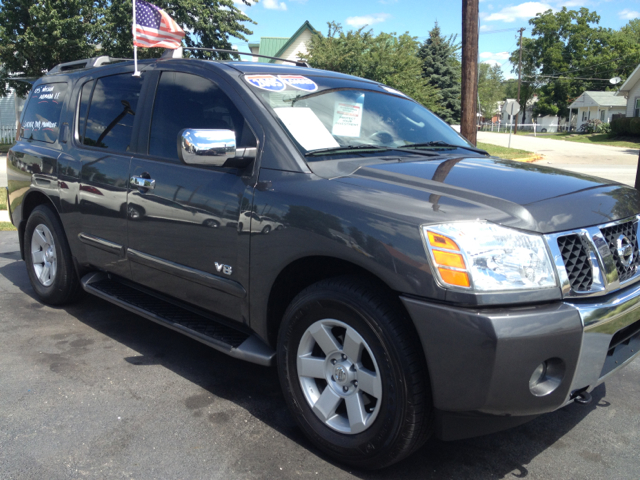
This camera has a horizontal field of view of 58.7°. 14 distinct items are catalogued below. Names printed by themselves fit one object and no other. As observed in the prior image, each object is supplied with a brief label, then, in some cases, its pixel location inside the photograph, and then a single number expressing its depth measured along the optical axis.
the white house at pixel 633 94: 48.38
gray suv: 2.17
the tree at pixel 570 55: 75.69
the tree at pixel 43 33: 24.61
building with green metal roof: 42.47
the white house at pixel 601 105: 63.84
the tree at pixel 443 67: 39.34
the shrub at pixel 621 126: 43.75
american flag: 5.10
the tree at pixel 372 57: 23.25
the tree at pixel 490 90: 111.88
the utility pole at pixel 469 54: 8.87
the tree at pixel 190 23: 25.78
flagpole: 3.87
